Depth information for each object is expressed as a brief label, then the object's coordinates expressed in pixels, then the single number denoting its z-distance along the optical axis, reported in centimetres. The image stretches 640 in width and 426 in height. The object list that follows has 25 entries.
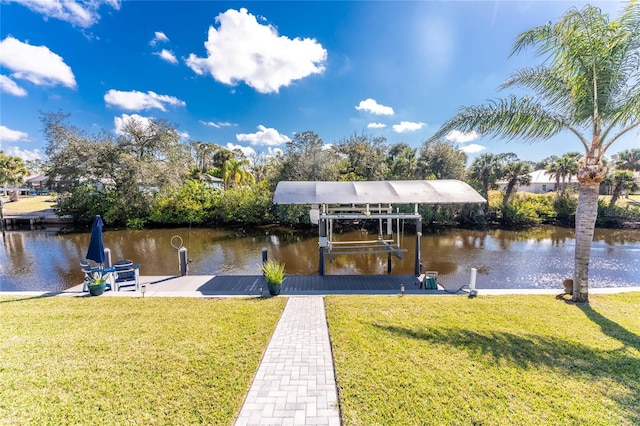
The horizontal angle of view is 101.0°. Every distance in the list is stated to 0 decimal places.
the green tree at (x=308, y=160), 2208
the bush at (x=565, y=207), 2386
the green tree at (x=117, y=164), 2198
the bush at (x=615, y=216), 2255
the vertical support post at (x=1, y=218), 2106
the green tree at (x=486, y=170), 2431
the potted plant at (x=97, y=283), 729
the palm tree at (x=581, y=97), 582
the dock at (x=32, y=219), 2486
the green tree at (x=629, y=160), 2851
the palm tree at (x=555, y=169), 2874
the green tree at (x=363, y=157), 2483
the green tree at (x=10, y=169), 3094
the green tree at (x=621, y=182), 2255
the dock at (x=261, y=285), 766
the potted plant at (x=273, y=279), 716
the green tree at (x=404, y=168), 2364
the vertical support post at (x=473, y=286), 731
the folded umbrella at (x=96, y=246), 767
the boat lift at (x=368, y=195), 867
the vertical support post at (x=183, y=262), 945
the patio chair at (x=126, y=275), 802
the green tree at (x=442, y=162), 2341
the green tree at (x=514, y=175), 2416
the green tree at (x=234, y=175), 3392
